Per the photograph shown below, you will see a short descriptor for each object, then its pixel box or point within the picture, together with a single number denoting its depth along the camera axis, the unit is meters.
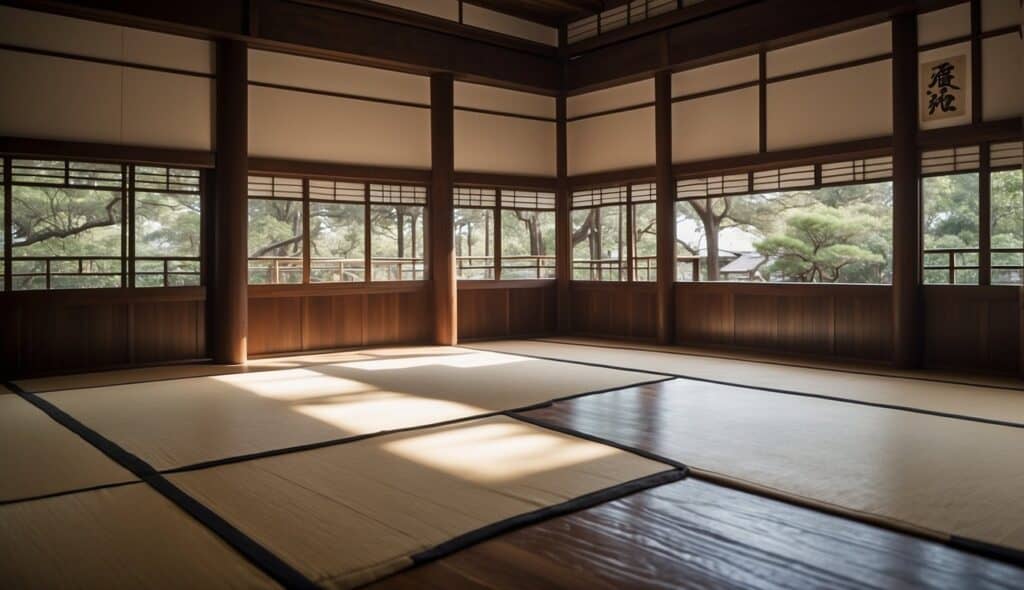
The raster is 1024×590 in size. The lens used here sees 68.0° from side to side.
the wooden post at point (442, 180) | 8.16
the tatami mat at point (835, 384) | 4.61
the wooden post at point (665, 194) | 8.09
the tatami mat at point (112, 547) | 2.15
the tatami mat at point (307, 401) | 3.86
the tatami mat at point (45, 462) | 3.04
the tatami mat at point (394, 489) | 2.39
